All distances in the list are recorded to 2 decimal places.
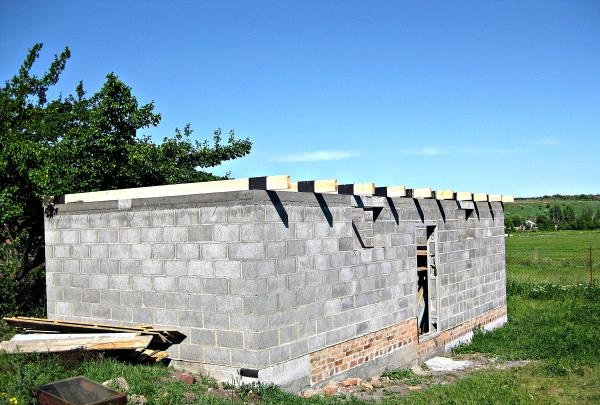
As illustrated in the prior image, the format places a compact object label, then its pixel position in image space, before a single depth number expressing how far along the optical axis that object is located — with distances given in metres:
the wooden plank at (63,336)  8.20
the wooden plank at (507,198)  15.63
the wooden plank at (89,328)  8.37
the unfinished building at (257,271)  7.86
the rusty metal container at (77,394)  6.04
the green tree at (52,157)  11.63
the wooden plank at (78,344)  8.00
